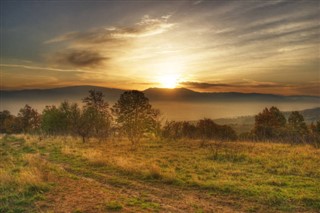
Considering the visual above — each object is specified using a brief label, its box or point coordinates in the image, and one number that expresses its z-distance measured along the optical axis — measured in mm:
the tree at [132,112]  27557
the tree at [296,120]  54548
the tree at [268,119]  50535
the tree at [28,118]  70399
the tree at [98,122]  34432
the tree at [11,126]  70329
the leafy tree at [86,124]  33549
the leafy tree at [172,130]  35037
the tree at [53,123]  44962
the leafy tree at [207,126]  50596
